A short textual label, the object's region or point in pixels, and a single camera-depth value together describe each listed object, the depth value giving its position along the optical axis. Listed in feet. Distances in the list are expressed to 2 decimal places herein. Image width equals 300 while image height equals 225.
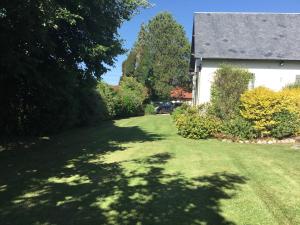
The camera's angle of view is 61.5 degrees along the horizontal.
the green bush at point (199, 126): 37.84
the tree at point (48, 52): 24.13
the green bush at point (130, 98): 82.89
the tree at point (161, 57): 146.32
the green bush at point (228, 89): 40.28
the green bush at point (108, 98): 68.40
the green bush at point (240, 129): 37.40
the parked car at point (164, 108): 110.56
